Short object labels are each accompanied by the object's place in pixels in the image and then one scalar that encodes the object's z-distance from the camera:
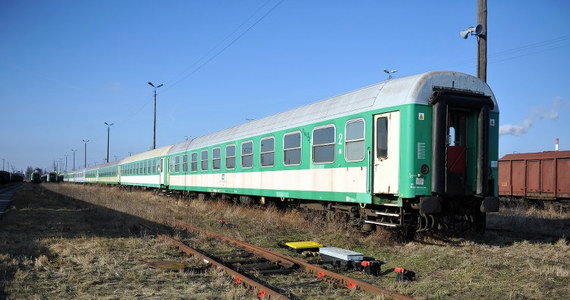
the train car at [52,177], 97.31
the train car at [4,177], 62.96
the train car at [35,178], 87.62
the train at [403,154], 8.70
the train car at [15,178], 91.05
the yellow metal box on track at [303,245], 9.03
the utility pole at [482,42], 13.16
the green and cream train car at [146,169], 28.97
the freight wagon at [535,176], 18.14
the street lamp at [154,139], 38.60
